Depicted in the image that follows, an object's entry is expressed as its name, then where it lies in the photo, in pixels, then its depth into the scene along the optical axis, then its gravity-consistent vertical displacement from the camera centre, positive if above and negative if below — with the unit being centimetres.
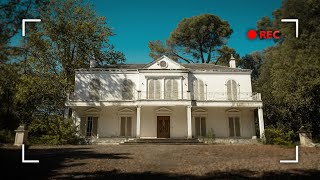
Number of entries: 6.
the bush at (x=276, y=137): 1870 -124
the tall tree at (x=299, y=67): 2064 +418
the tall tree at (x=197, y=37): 3775 +1188
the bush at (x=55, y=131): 1870 -69
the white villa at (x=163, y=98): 2288 +189
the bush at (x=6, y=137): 1908 -109
